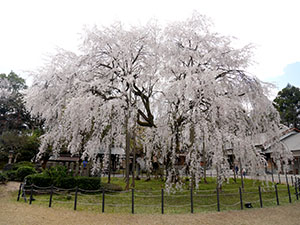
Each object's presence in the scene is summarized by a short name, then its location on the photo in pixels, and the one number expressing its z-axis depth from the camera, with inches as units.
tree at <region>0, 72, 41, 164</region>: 860.6
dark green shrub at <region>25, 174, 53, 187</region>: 403.2
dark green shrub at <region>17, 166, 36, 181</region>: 578.6
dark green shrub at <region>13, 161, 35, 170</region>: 710.1
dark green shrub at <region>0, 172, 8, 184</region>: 533.0
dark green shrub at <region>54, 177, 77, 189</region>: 419.4
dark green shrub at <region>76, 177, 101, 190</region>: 431.8
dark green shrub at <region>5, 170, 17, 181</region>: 610.1
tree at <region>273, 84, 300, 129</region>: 1381.6
